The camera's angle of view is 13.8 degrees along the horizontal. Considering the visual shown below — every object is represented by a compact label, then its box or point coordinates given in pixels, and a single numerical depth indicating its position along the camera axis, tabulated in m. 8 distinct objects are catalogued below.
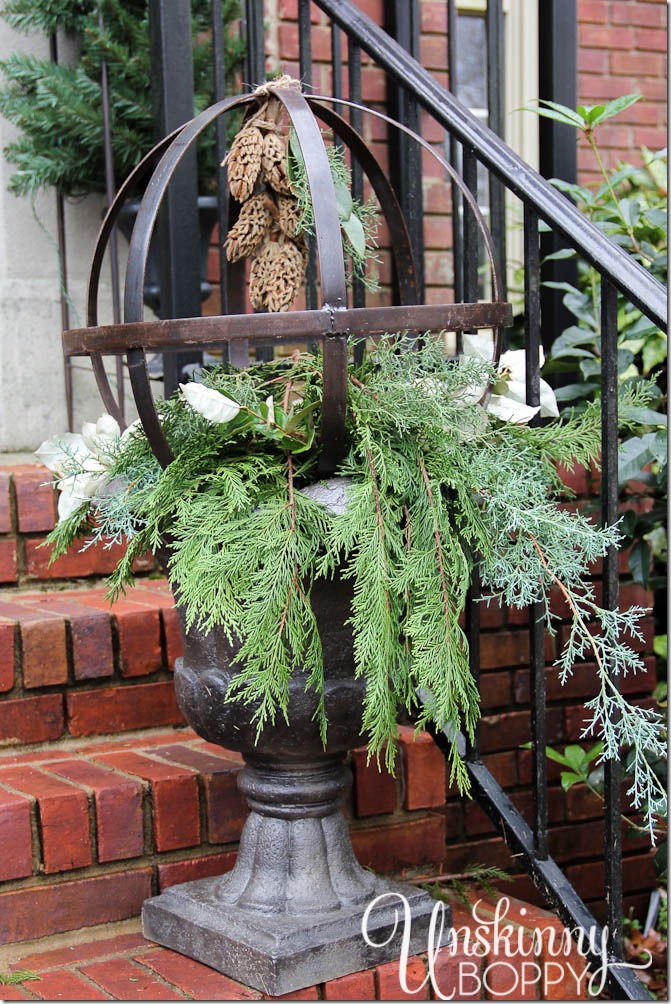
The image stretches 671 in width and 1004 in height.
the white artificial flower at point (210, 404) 2.87
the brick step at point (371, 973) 2.97
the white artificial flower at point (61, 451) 3.06
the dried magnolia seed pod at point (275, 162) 3.04
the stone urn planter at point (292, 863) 2.94
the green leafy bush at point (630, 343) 3.40
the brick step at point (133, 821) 3.08
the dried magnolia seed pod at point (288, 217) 3.08
